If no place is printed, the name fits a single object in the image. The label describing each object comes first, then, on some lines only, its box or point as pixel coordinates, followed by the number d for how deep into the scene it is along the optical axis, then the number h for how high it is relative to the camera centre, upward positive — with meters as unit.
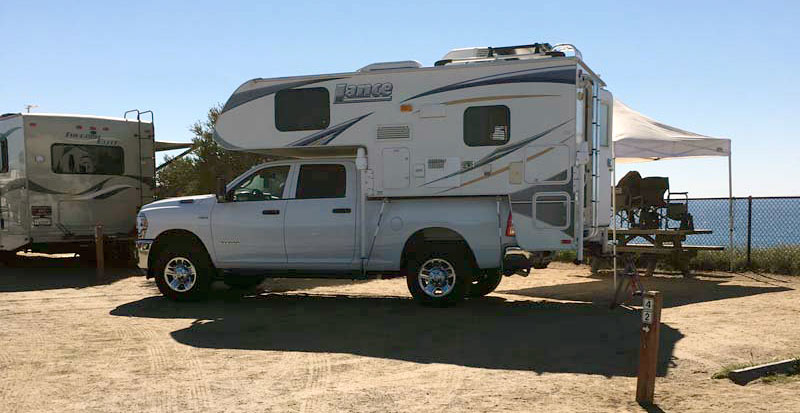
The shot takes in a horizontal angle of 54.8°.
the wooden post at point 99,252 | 13.04 -1.15
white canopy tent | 13.50 +0.62
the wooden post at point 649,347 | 5.16 -1.11
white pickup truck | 9.22 -0.66
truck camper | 8.98 +0.04
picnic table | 12.80 -1.11
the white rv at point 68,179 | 13.76 +0.10
